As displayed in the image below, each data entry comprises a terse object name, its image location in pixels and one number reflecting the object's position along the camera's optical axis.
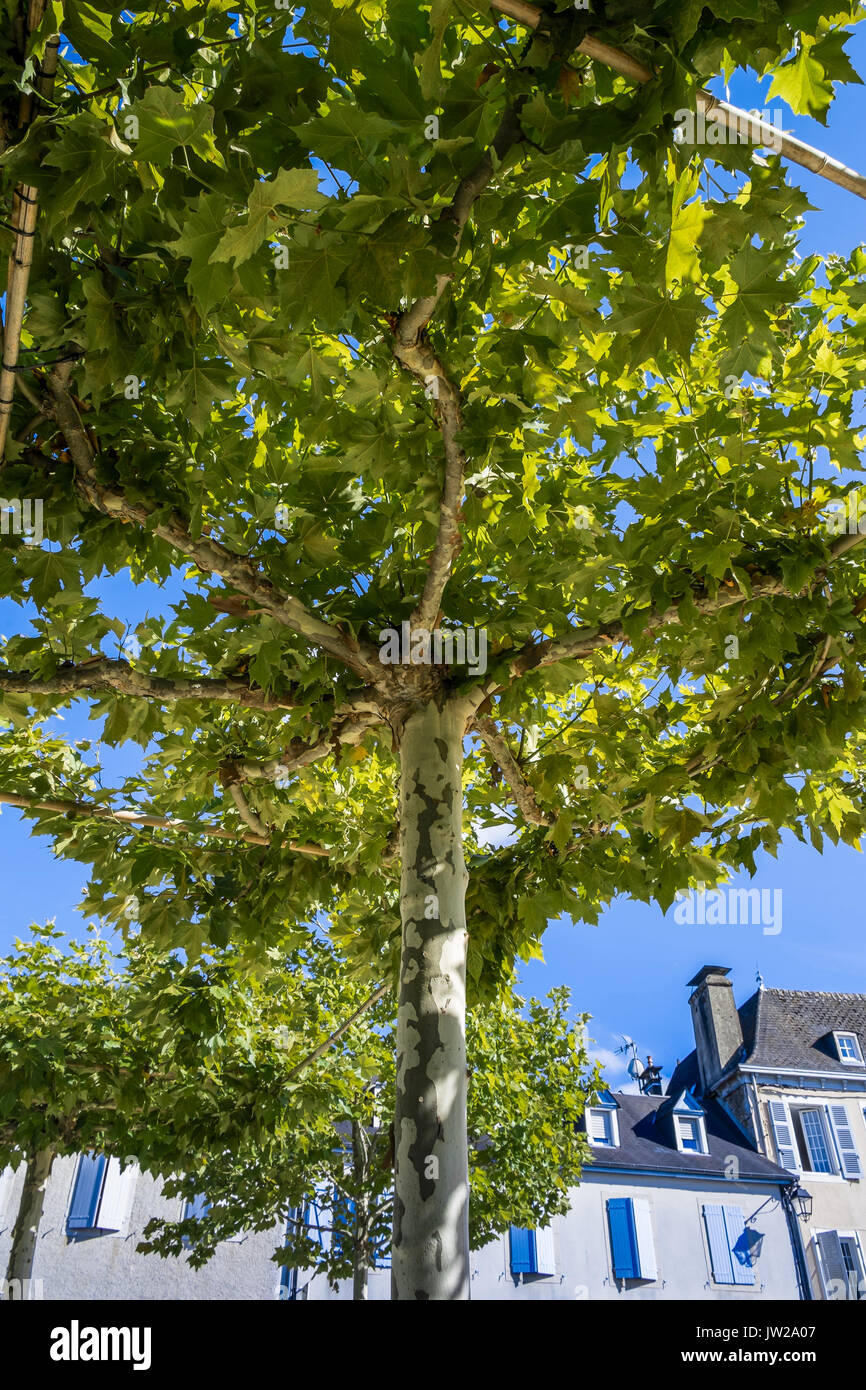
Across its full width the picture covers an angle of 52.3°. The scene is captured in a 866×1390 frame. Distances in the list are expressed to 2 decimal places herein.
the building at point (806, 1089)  21.53
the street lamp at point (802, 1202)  21.77
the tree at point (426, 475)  1.84
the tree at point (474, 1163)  12.94
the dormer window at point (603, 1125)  22.11
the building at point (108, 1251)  18.48
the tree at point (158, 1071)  4.95
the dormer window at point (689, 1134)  22.80
